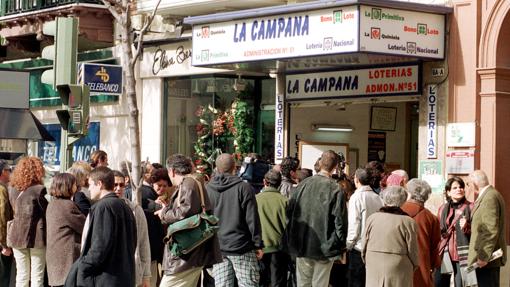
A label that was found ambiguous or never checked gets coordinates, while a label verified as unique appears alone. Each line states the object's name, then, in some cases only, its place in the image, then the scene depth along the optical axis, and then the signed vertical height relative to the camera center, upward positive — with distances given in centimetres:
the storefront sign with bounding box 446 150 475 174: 1764 +10
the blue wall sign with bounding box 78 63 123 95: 1981 +141
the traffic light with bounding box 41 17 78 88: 1348 +129
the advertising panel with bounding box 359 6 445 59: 1694 +198
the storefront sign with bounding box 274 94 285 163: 2145 +67
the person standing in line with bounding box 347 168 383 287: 1410 -55
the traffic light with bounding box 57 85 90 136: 1366 +62
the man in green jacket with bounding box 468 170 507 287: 1394 -78
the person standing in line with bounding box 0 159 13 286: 1395 -79
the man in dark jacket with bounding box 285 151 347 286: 1349 -67
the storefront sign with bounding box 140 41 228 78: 2330 +205
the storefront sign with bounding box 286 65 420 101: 1881 +139
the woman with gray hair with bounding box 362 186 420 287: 1205 -79
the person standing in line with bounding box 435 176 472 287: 1423 -76
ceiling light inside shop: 2162 +69
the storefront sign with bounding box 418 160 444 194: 1819 -9
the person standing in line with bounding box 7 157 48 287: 1320 -71
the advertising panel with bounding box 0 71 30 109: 2266 +137
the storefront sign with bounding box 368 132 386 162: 2172 +37
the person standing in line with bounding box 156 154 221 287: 1184 -57
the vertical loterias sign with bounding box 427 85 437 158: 1834 +70
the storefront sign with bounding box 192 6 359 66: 1712 +199
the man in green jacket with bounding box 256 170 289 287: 1462 -67
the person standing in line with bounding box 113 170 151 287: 1135 -85
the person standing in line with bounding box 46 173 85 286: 1198 -72
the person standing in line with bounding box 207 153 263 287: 1321 -74
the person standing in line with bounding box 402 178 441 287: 1263 -69
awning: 2253 +70
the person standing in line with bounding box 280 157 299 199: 1597 -8
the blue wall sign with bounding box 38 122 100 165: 2641 +35
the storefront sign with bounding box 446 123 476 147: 1769 +50
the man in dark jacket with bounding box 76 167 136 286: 1041 -69
